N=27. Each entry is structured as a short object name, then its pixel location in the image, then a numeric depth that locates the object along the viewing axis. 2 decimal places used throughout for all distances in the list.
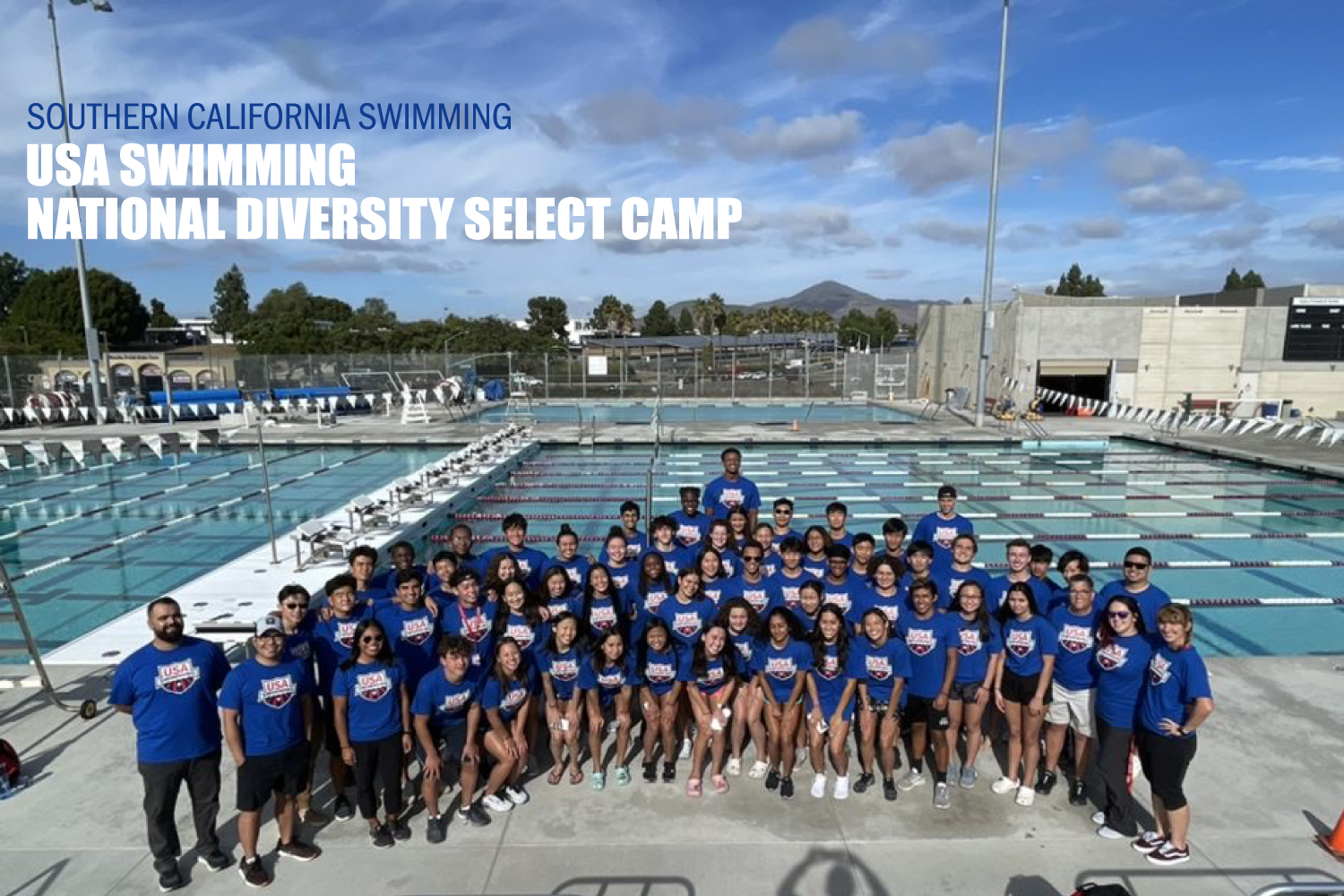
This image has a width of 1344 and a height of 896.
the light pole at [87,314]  21.09
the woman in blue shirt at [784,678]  4.09
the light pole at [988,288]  20.19
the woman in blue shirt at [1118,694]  3.74
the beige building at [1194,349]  25.28
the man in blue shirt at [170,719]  3.39
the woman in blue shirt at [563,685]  4.11
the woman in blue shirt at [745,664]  4.22
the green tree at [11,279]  82.12
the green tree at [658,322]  97.81
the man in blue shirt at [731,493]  6.68
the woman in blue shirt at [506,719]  3.96
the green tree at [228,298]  94.15
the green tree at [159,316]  90.19
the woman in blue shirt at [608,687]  4.21
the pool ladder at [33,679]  4.78
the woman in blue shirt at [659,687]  4.18
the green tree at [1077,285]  86.69
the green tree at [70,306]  54.31
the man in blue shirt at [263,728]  3.41
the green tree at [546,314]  76.50
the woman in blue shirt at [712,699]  4.19
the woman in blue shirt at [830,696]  4.07
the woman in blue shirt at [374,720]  3.65
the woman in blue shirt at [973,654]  4.11
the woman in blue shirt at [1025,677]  4.07
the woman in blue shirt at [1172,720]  3.51
